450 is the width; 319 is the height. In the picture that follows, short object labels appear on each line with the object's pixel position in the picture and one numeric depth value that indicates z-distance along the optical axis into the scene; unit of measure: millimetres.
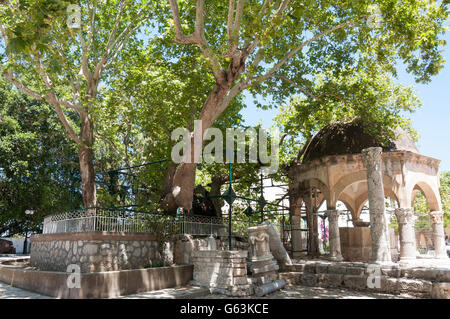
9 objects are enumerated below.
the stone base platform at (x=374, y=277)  8969
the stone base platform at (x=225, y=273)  8998
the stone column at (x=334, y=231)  14406
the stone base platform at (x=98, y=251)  8664
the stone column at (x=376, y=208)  10734
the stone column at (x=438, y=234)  14977
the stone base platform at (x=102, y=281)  7691
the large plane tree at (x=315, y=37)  9695
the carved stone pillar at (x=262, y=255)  10031
